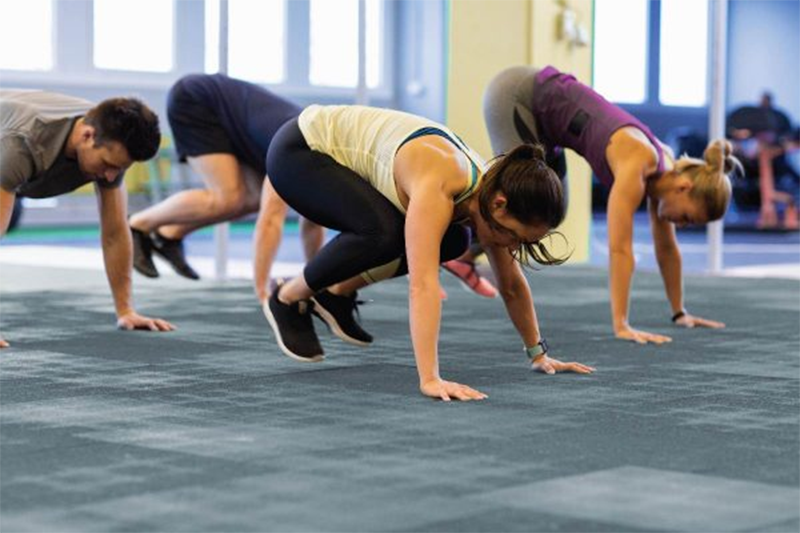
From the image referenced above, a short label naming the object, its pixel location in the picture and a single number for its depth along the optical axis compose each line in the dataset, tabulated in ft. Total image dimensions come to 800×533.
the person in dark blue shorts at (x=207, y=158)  21.33
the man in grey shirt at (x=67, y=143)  16.03
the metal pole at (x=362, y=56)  29.82
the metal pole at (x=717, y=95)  30.05
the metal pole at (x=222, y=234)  27.52
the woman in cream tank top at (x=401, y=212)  12.51
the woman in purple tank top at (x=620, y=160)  17.46
